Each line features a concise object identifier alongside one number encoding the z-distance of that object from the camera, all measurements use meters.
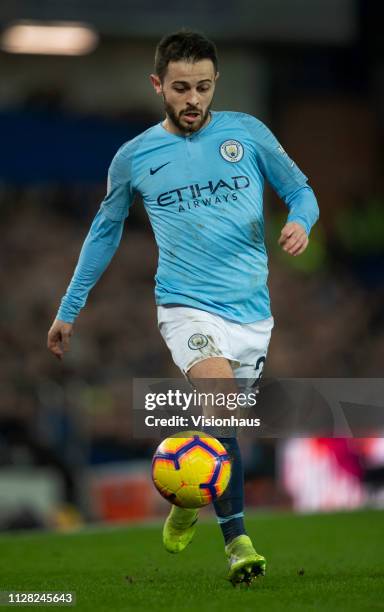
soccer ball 10.95
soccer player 11.54
